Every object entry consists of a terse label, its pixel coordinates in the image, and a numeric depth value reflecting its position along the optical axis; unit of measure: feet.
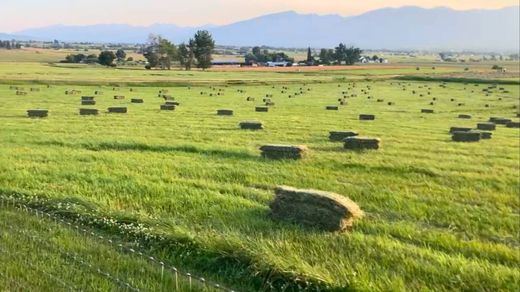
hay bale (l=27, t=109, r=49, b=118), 103.55
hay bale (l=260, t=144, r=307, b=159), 62.23
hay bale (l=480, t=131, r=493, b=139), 88.28
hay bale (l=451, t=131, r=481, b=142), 84.69
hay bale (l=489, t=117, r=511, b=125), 115.14
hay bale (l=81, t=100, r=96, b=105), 132.87
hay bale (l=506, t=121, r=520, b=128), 112.27
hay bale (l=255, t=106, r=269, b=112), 130.00
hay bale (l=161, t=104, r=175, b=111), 126.21
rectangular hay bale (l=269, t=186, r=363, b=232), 36.94
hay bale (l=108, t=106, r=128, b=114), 115.44
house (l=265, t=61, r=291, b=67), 537.24
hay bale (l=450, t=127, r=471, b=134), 92.99
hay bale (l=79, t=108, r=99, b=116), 110.42
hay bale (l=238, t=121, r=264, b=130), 90.89
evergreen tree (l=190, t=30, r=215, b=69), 467.93
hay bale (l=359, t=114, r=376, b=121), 115.24
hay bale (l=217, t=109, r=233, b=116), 116.70
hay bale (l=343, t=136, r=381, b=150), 71.00
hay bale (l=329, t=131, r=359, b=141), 79.66
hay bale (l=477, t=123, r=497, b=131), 101.99
